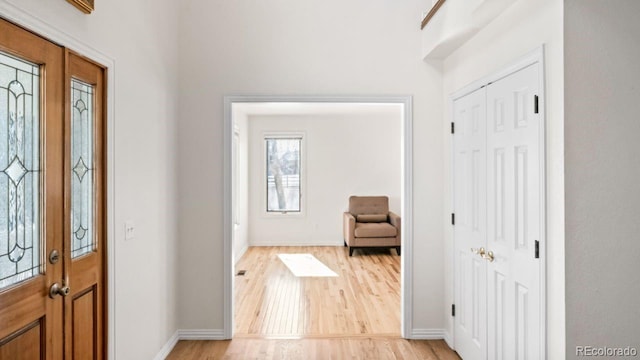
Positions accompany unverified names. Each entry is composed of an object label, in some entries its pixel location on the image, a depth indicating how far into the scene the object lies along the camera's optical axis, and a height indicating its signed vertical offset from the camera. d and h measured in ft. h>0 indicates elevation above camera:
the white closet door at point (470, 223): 8.96 -1.01
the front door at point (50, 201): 5.19 -0.29
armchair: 21.99 -2.45
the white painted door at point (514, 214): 6.92 -0.64
